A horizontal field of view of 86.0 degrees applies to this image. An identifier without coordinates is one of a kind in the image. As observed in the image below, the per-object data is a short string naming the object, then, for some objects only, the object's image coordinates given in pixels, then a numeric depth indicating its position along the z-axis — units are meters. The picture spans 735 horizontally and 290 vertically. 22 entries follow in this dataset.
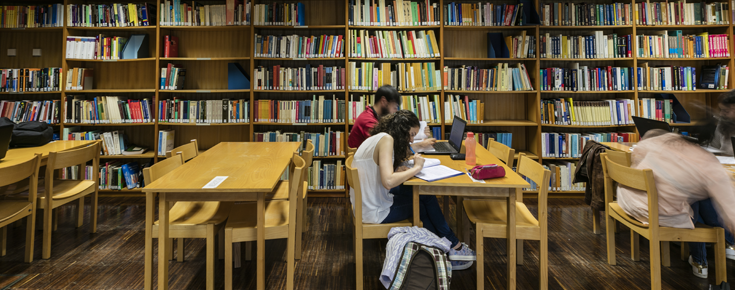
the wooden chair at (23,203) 2.27
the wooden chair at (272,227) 2.04
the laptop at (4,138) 2.53
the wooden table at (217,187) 1.90
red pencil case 2.08
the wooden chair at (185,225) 2.02
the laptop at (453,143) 2.92
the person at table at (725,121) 2.02
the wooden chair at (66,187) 2.69
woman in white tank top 2.14
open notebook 2.11
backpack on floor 1.85
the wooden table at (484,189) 2.01
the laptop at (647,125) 2.83
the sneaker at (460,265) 2.55
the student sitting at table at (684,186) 1.72
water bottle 2.52
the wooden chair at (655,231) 2.03
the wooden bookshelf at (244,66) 4.47
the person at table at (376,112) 3.18
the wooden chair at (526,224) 2.02
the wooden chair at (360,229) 2.13
